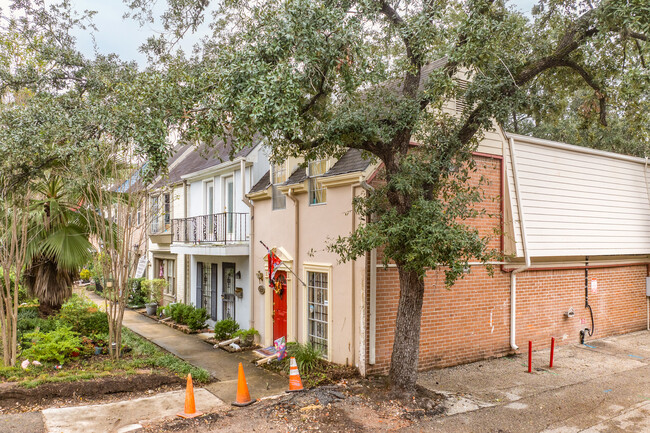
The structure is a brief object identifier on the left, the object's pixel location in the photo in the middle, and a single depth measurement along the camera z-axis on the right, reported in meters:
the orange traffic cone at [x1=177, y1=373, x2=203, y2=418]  7.60
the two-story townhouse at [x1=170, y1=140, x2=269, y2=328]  13.89
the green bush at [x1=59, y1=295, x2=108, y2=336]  11.91
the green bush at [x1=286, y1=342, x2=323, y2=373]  9.67
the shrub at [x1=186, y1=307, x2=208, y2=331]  15.39
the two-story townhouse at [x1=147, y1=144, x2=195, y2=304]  18.47
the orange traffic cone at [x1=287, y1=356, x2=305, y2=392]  8.84
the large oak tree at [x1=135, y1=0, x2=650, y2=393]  6.84
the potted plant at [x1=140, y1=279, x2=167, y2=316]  19.46
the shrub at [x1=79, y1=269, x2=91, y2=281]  26.90
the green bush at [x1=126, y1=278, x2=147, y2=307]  20.91
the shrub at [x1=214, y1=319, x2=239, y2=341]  13.65
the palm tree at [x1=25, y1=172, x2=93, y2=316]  11.56
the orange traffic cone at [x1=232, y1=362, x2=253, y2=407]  8.30
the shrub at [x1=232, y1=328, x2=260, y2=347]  12.93
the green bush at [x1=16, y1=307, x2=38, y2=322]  13.39
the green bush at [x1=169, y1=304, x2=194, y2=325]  16.03
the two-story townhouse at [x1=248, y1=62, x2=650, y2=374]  9.77
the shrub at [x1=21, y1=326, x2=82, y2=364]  9.50
